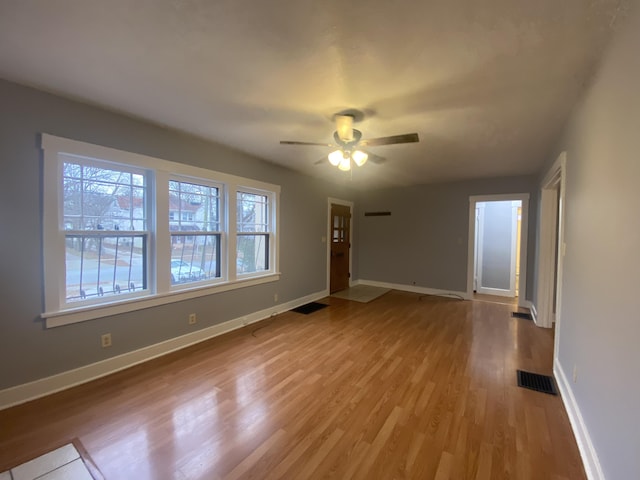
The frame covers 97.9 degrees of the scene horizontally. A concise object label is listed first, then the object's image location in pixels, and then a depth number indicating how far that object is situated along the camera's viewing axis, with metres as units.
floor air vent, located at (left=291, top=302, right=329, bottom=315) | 4.62
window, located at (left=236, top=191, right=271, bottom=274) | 3.96
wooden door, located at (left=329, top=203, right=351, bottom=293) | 5.89
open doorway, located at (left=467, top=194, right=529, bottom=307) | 5.50
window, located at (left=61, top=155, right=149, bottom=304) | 2.41
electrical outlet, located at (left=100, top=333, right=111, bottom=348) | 2.54
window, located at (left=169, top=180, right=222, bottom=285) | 3.17
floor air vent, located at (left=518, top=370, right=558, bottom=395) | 2.40
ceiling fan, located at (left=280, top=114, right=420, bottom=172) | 2.40
